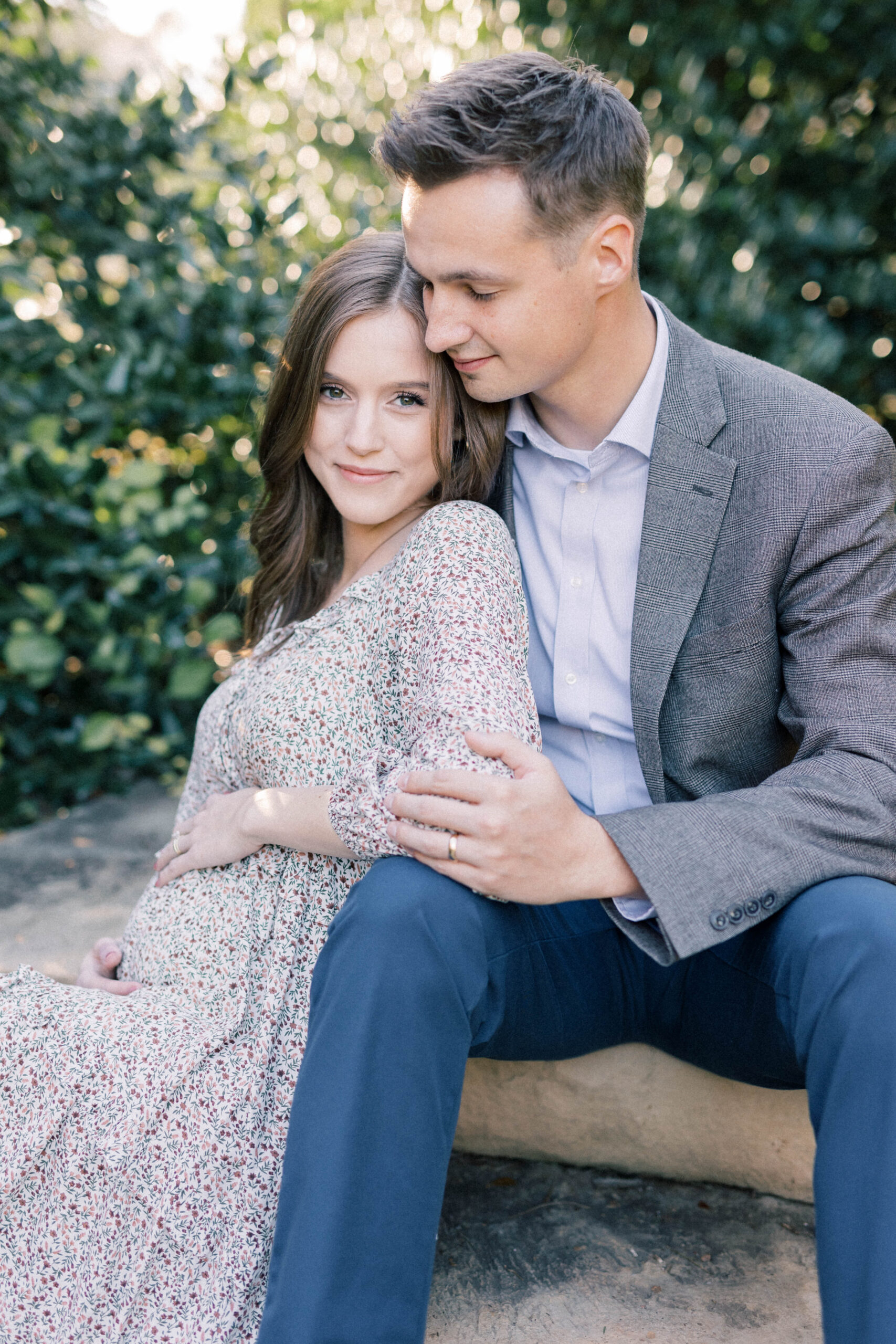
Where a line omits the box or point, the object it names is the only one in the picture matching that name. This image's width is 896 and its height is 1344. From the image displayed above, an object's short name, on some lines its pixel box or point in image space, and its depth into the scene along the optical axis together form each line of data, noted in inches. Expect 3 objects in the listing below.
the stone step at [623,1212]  74.9
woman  64.8
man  55.1
